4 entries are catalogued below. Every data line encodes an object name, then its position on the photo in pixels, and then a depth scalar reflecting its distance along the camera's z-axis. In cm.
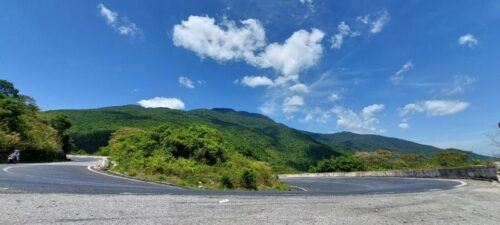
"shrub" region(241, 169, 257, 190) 2231
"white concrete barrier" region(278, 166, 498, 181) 2639
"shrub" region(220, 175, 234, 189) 2184
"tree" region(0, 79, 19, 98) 8478
